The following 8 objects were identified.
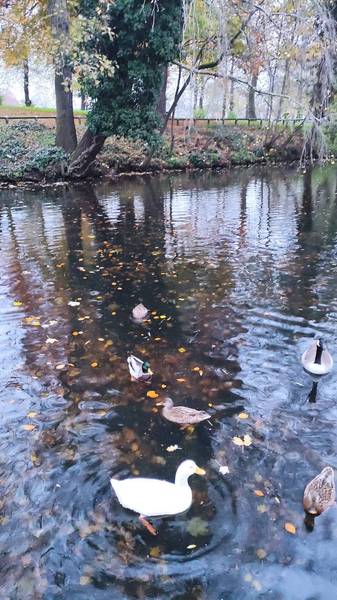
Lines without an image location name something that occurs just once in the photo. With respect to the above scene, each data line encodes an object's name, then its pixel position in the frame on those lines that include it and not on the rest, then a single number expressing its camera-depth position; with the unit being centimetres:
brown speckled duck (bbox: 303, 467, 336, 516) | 341
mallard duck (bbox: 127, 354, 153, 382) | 495
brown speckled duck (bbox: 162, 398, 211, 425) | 440
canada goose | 505
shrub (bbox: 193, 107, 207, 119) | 3704
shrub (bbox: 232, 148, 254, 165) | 2835
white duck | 340
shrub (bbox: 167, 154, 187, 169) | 2511
